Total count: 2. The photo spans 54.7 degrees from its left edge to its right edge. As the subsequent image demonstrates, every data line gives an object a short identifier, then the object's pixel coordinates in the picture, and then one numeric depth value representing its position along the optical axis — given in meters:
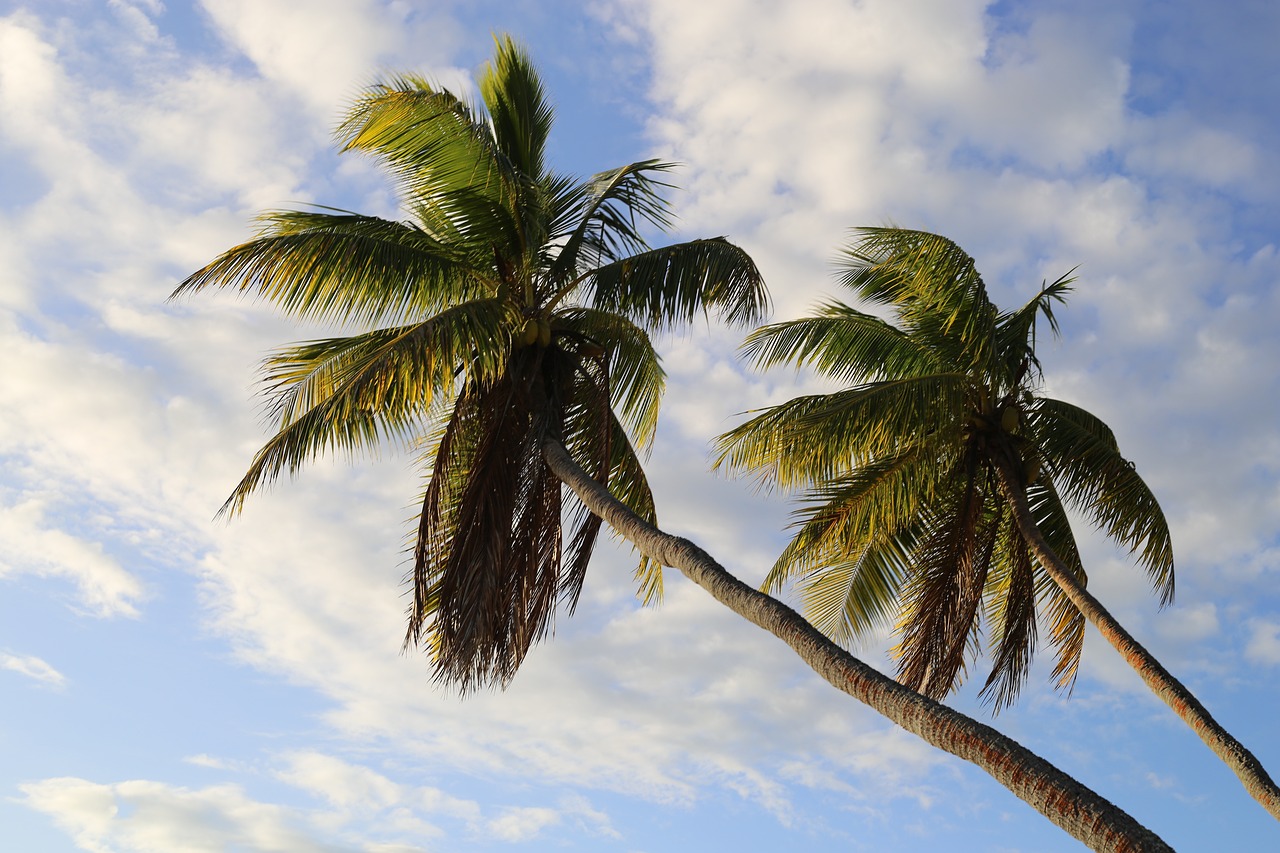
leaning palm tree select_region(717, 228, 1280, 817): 13.46
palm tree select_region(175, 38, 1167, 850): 11.37
